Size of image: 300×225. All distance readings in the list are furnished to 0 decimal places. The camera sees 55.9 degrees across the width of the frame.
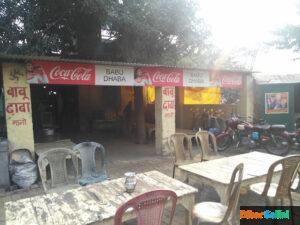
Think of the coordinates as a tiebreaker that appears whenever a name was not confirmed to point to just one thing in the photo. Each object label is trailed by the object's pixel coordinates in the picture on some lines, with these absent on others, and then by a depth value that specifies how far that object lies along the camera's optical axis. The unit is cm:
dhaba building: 611
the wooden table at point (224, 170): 366
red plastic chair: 223
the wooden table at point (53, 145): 729
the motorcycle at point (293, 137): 797
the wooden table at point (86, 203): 257
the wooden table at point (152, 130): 1082
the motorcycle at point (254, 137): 820
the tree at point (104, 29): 941
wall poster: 1056
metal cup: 317
